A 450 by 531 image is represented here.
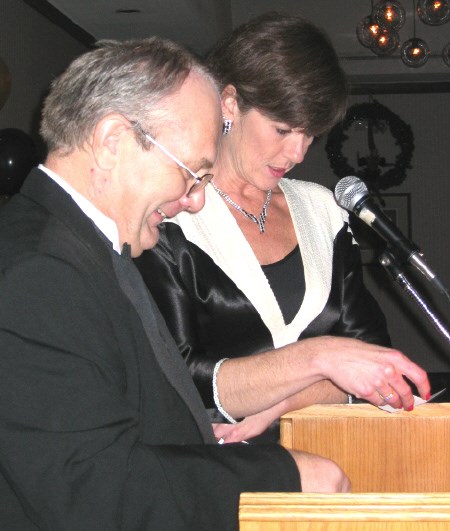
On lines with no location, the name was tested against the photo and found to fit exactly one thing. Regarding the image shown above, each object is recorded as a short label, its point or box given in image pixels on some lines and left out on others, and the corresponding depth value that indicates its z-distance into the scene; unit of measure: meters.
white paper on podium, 1.63
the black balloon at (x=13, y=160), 3.80
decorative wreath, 9.30
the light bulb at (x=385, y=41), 6.37
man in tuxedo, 1.01
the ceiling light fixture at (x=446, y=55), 7.17
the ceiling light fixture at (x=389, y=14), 6.13
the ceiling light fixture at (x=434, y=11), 6.20
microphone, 1.55
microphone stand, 1.53
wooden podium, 1.60
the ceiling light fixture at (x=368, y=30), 6.43
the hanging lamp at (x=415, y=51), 6.84
